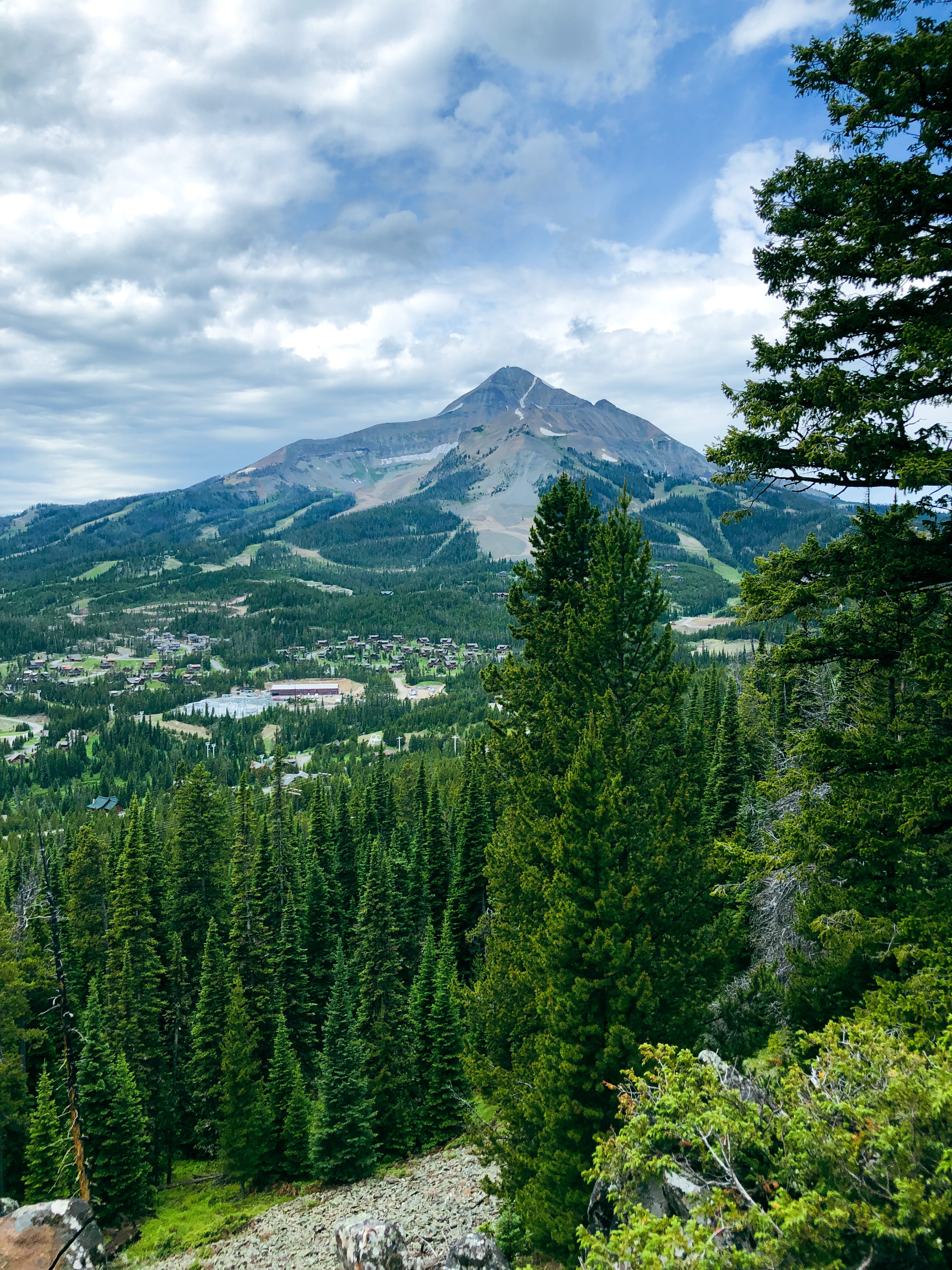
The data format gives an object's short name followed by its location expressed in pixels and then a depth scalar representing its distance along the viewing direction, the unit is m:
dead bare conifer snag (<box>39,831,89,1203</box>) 21.77
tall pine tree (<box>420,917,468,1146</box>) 33.56
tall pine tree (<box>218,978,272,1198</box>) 31.97
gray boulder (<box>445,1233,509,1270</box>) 13.43
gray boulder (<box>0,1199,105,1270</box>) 20.28
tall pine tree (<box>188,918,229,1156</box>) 36.22
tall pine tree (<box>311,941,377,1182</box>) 30.12
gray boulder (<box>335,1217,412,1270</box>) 16.09
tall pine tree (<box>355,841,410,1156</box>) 33.47
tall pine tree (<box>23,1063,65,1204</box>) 29.47
